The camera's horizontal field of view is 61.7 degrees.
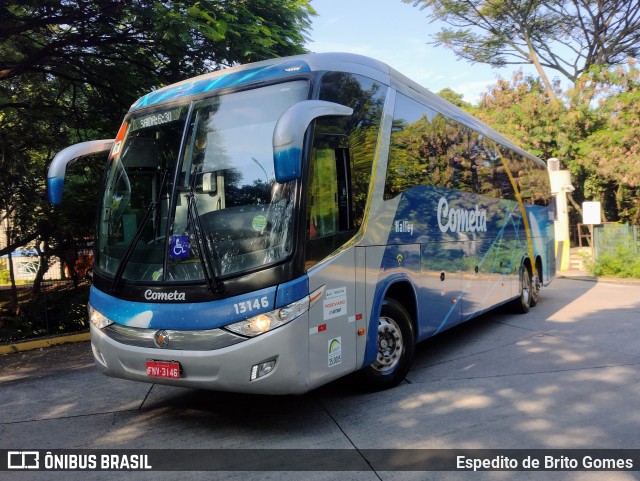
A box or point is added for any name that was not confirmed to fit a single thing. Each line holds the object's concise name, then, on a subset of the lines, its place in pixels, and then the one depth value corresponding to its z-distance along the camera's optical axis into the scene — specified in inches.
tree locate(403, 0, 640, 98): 981.8
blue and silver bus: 168.4
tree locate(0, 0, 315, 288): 357.4
